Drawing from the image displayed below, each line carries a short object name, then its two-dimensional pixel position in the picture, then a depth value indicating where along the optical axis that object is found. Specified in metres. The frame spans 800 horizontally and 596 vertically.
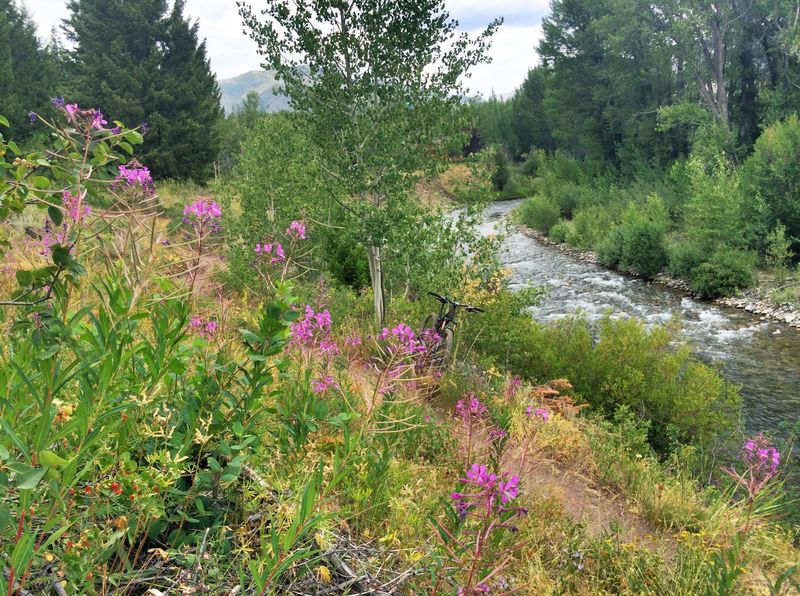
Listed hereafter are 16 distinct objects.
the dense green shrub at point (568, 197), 30.22
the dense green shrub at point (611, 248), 20.02
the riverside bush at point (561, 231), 25.22
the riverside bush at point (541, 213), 27.80
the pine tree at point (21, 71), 23.20
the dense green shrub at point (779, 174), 16.11
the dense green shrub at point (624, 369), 7.15
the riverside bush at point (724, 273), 15.41
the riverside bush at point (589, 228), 22.97
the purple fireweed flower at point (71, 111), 1.60
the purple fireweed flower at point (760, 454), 3.06
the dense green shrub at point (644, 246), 18.53
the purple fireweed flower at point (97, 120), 1.69
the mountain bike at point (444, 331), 6.55
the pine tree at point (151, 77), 22.62
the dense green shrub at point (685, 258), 16.73
